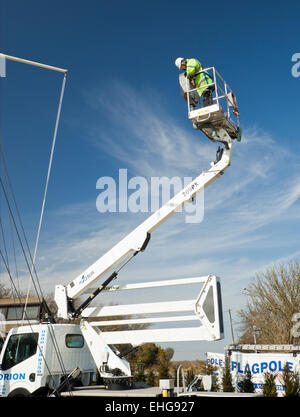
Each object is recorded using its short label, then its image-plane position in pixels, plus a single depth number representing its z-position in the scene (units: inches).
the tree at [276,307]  916.0
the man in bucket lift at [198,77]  347.9
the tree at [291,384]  449.7
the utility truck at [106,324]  307.9
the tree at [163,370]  554.1
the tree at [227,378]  480.7
